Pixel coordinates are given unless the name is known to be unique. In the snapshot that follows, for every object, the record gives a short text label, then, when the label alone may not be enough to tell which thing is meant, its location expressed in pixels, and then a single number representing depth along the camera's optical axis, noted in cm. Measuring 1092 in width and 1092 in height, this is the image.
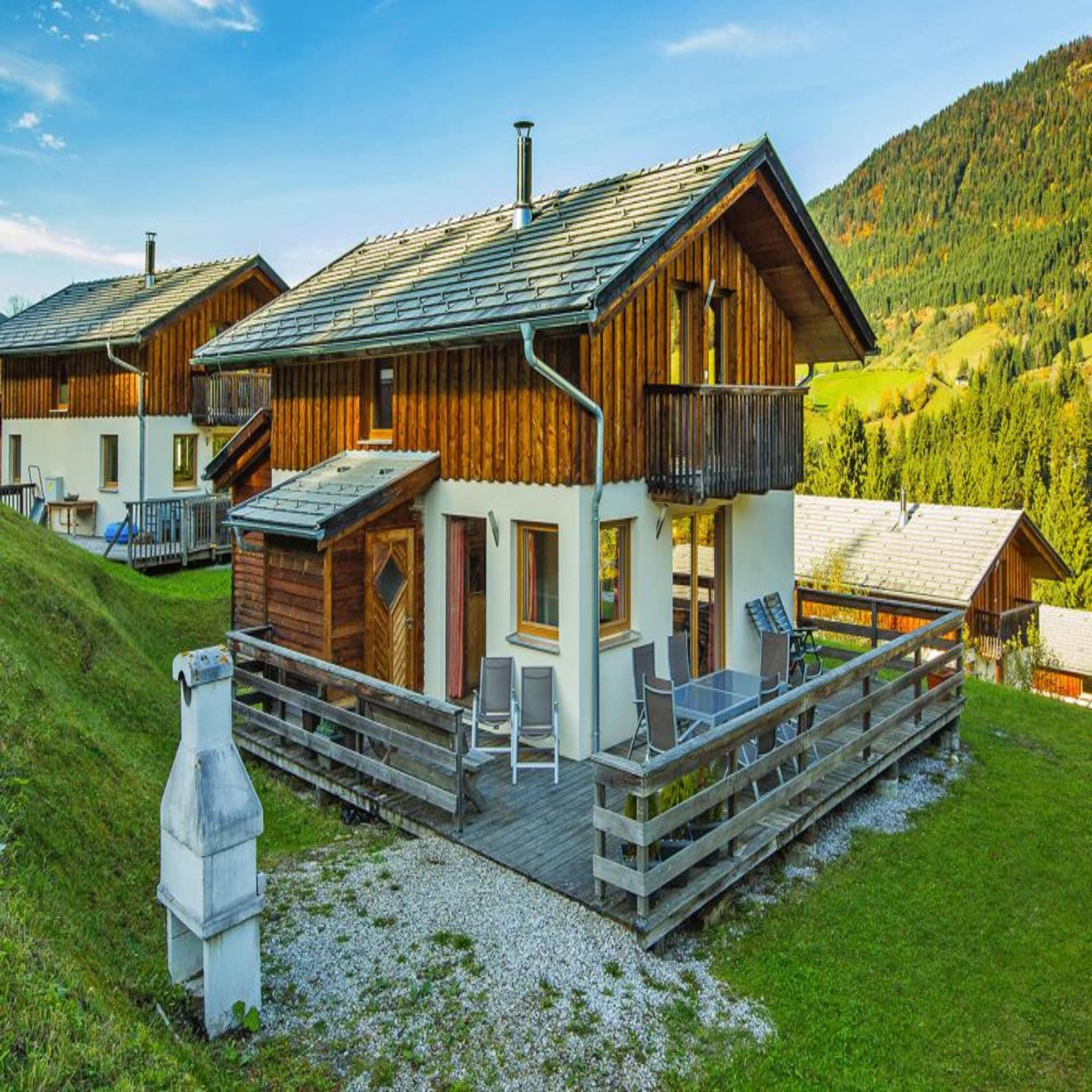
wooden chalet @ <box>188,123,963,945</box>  761
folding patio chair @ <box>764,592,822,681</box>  1152
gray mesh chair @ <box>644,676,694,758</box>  733
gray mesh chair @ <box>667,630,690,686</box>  948
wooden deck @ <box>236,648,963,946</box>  601
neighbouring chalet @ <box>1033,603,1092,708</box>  3253
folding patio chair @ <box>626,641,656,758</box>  898
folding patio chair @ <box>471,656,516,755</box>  865
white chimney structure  443
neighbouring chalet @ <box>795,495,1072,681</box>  2639
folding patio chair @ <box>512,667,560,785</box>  860
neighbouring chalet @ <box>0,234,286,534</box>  2298
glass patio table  832
